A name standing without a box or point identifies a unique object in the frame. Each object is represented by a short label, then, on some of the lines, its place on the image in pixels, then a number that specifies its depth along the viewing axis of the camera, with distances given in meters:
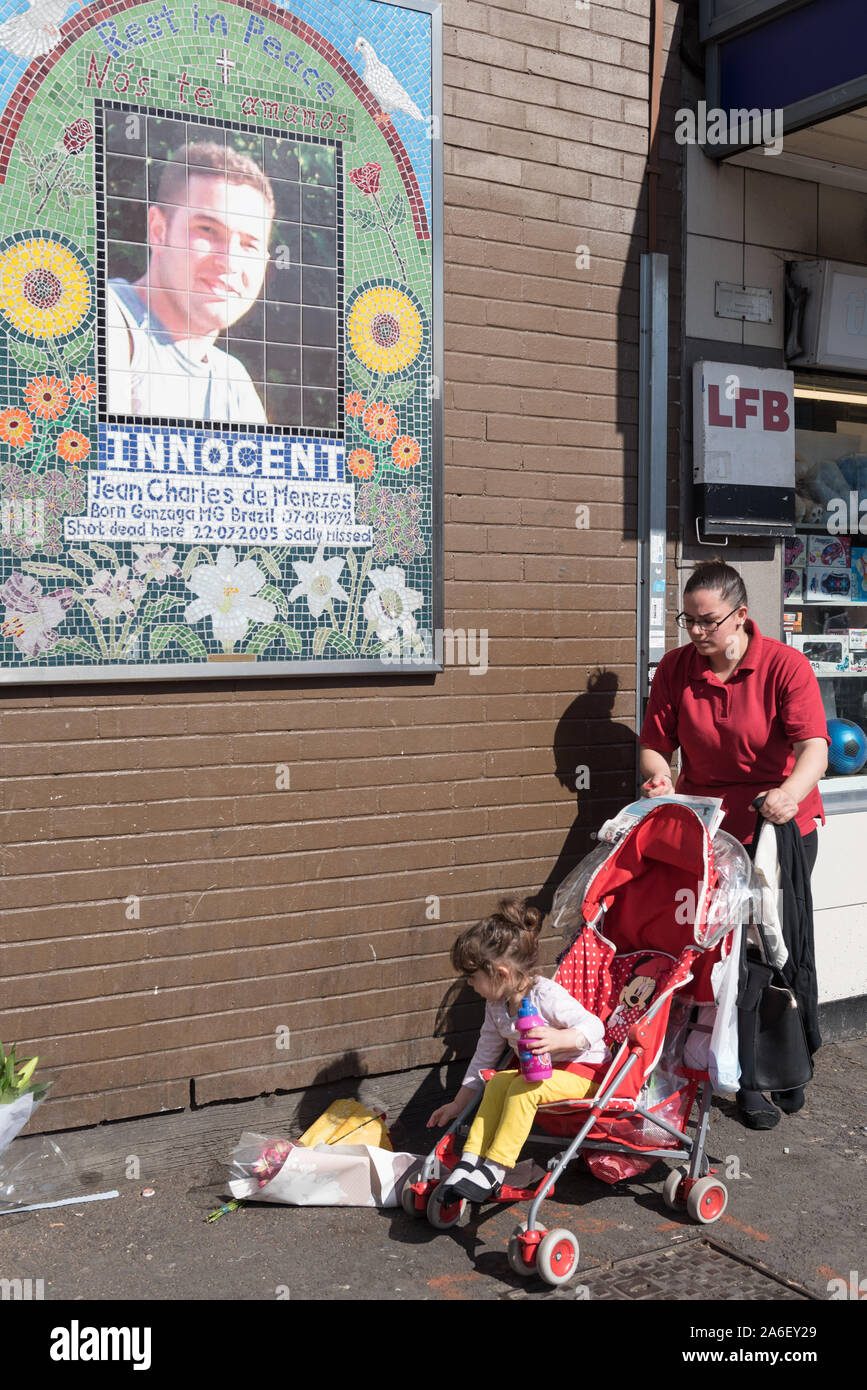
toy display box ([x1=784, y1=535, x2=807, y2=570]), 6.15
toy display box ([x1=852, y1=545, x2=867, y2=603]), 6.39
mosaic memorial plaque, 4.20
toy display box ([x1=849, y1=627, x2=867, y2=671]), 6.38
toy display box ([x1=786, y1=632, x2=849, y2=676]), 6.20
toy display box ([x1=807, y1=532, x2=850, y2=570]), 6.25
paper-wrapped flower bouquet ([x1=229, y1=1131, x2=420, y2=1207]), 4.10
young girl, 3.73
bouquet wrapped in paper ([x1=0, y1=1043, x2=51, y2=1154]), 3.87
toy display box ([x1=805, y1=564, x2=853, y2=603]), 6.24
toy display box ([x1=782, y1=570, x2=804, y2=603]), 6.15
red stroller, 3.90
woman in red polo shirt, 4.56
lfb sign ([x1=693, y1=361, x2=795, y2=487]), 5.53
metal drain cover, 3.59
